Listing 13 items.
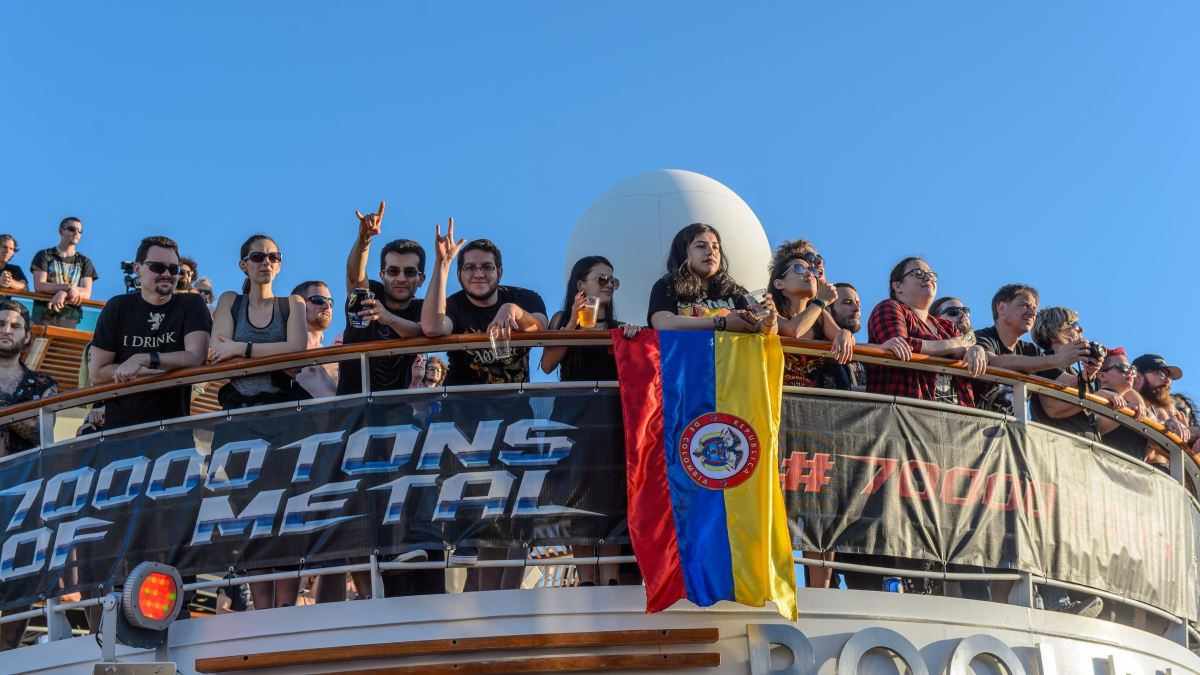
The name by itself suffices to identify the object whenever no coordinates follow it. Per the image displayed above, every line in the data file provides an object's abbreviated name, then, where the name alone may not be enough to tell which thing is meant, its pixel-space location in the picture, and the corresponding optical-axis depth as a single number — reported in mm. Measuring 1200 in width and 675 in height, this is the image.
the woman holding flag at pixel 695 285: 9328
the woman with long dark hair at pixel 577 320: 9258
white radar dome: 15539
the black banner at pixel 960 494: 9094
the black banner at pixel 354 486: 8781
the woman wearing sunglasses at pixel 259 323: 9469
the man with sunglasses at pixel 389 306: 9305
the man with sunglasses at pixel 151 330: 9664
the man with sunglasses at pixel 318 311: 10588
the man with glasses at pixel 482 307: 9102
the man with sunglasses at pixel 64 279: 15586
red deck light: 7574
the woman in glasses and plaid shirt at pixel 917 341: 9477
